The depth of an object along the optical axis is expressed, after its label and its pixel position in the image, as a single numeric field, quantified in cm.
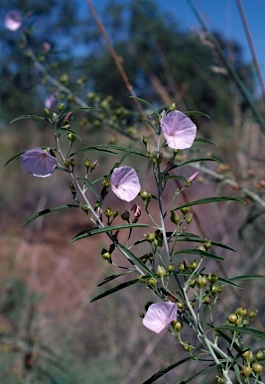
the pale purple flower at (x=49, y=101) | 134
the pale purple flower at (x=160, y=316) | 55
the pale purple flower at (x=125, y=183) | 60
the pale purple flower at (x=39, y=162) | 59
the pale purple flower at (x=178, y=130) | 59
